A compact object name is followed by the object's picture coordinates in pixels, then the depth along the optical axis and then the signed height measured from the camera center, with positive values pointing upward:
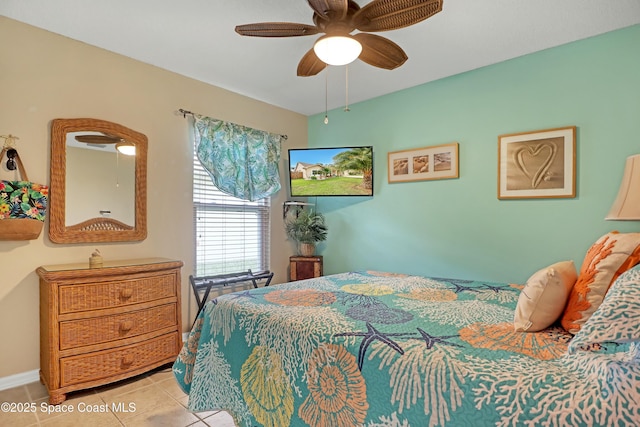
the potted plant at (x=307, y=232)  4.03 -0.23
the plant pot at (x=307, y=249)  4.07 -0.44
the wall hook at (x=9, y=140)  2.36 +0.49
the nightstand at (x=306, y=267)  3.97 -0.64
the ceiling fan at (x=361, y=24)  1.73 +1.06
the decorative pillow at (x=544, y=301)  1.42 -0.37
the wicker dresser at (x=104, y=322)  2.22 -0.79
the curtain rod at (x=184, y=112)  3.29 +0.97
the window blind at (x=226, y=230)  3.50 -0.20
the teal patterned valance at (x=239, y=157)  3.45 +0.60
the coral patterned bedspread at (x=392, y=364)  0.99 -0.54
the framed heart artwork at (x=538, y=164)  2.69 +0.41
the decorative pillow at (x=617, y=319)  0.99 -0.32
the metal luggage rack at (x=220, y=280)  3.31 -0.70
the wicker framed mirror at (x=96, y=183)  2.57 +0.23
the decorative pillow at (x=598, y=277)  1.35 -0.26
